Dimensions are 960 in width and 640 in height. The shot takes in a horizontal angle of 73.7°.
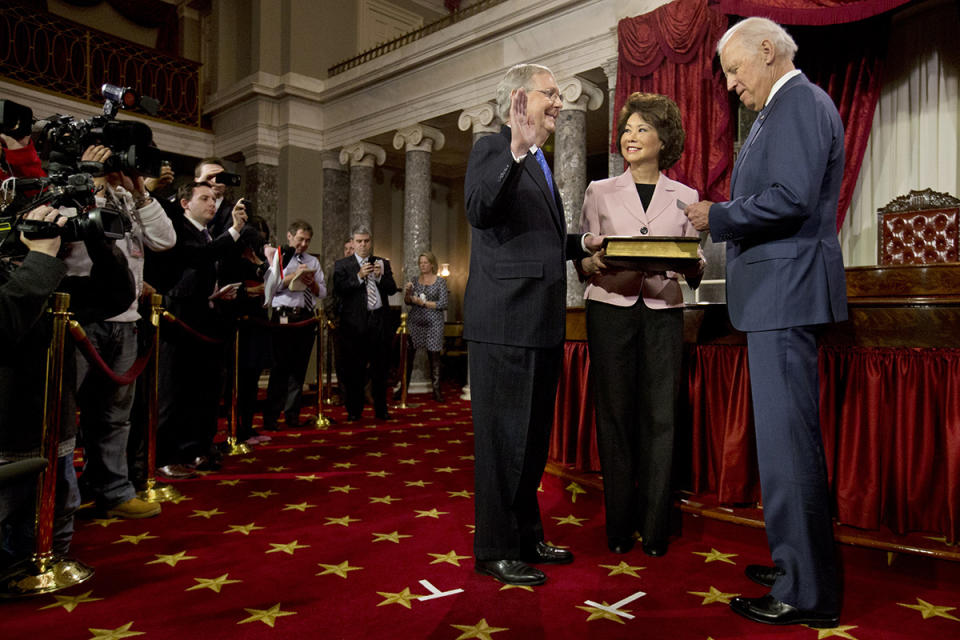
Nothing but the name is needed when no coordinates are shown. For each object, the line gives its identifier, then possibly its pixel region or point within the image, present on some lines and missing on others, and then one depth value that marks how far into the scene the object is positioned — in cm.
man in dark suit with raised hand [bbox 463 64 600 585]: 198
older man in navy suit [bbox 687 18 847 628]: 171
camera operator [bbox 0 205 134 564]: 182
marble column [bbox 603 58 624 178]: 593
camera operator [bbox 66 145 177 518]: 265
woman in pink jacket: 231
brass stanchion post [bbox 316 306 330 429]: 531
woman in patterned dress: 729
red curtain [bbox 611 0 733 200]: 536
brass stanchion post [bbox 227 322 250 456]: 426
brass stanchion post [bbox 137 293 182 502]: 297
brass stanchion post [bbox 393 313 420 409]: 661
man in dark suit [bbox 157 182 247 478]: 342
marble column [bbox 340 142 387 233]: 992
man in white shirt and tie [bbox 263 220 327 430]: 510
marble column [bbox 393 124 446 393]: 899
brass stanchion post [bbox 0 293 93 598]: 197
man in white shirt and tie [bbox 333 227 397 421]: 564
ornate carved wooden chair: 462
